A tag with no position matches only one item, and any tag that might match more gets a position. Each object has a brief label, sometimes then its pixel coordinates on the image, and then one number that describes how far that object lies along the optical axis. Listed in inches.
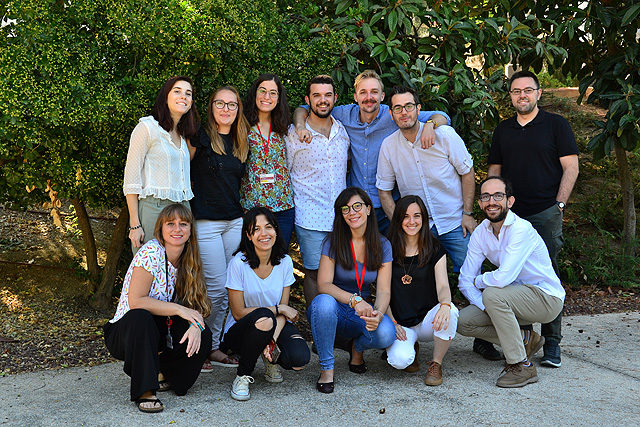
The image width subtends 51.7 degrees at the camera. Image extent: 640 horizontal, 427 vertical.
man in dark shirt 170.2
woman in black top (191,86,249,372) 164.2
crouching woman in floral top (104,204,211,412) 135.2
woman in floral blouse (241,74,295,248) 170.4
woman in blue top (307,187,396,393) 150.1
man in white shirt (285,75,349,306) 174.9
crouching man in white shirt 153.6
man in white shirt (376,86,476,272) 174.1
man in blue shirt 179.0
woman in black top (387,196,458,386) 160.2
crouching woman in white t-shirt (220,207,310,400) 146.2
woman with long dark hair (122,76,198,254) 153.4
